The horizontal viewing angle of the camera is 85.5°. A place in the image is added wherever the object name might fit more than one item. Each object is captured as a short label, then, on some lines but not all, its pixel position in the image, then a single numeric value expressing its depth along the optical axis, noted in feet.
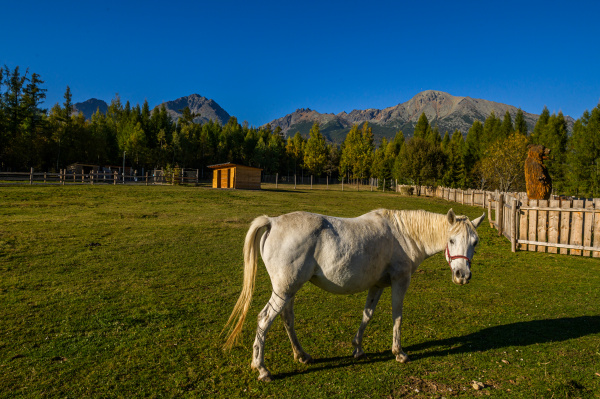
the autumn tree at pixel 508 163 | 123.95
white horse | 13.16
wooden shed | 122.62
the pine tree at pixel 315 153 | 215.72
